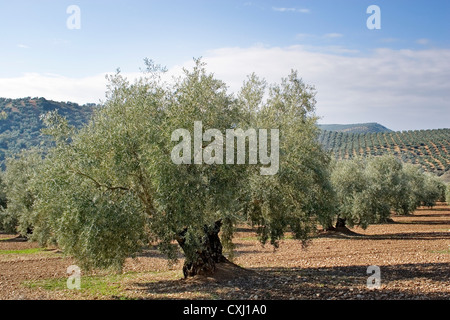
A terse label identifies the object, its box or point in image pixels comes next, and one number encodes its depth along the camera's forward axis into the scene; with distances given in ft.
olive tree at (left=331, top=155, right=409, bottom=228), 117.50
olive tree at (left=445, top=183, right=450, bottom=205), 246.43
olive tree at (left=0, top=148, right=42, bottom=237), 108.17
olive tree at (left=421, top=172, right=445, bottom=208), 222.07
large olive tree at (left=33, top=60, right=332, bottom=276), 41.93
